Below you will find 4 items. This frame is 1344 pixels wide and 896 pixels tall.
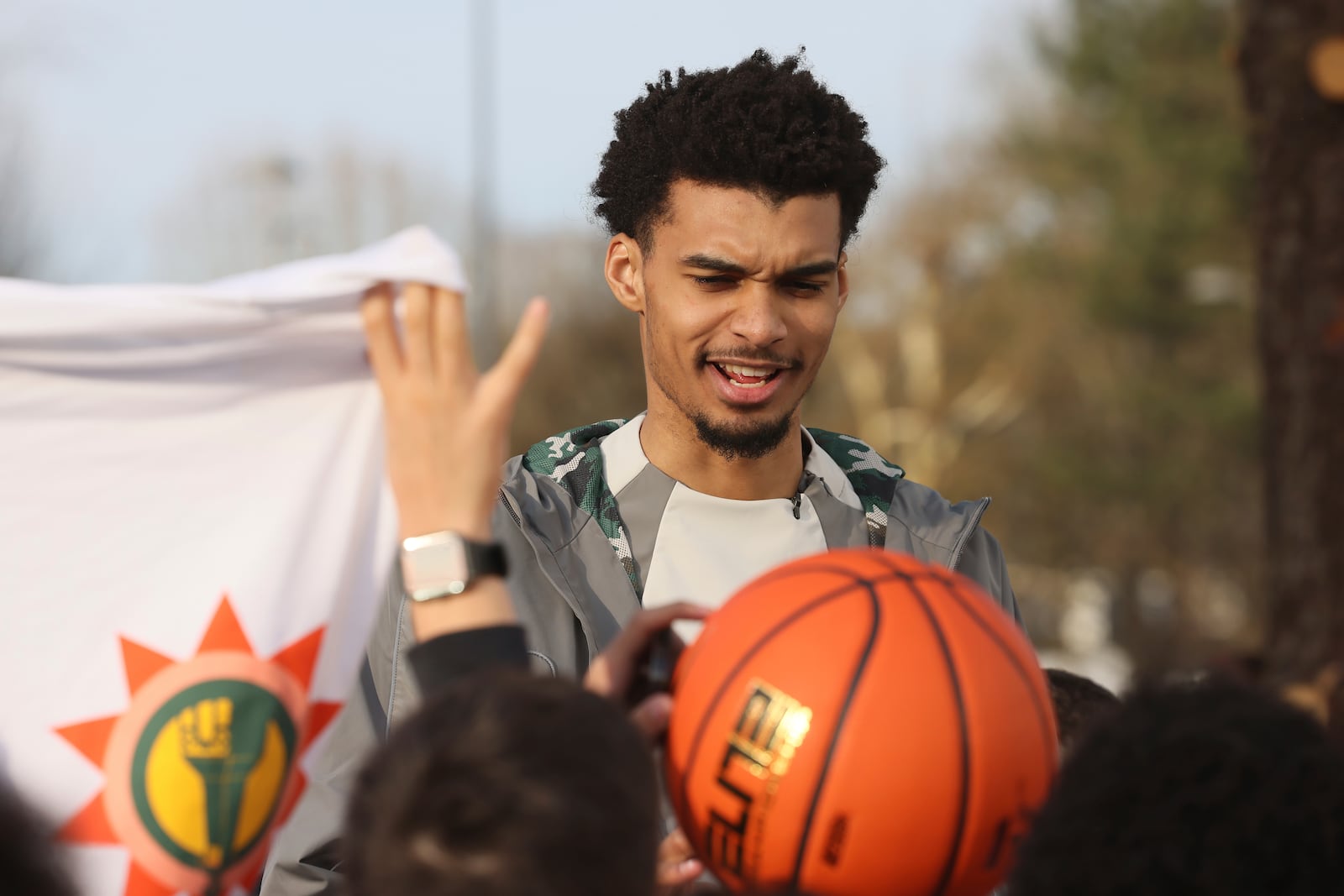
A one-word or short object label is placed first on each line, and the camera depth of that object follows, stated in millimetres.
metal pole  23828
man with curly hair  3234
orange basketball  2053
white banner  2256
